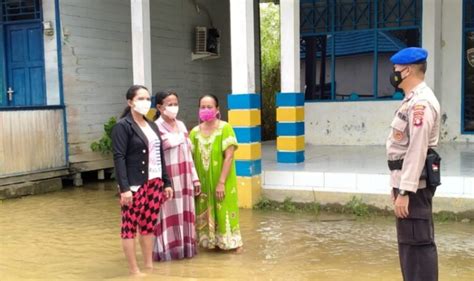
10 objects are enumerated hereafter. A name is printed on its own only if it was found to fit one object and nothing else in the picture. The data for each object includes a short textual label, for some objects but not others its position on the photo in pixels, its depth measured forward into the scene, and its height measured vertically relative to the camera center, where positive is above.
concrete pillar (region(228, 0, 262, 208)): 7.20 -0.04
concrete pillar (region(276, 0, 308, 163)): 7.64 +0.12
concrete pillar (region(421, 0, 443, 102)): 9.92 +1.00
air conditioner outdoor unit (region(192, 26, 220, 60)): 12.83 +1.28
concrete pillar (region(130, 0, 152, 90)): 8.80 +0.91
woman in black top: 4.29 -0.57
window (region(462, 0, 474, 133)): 10.18 +0.39
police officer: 3.21 -0.41
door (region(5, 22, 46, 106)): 9.92 +0.69
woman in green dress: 5.08 -0.77
